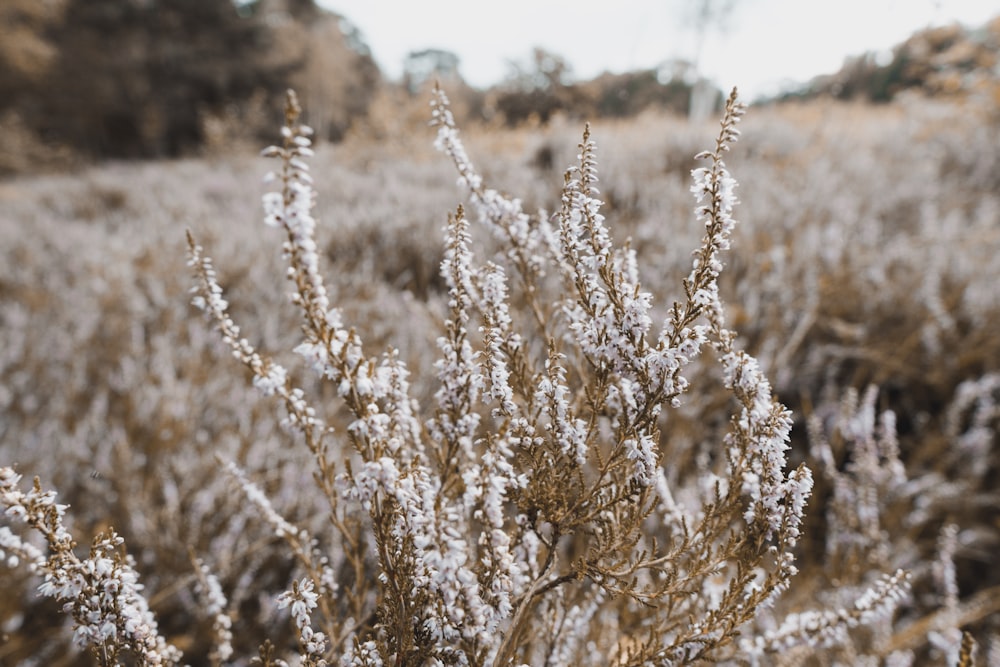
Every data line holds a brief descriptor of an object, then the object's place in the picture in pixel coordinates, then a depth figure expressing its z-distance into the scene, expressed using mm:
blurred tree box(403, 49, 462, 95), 22878
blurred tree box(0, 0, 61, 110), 15227
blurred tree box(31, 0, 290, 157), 23000
